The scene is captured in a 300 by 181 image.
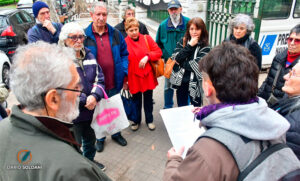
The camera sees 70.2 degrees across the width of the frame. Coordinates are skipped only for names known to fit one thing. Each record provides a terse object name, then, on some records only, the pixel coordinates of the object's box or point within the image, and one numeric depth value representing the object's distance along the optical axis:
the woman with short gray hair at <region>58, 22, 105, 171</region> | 2.31
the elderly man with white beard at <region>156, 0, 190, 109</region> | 3.65
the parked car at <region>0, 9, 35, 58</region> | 6.27
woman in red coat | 3.19
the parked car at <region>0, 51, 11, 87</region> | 5.49
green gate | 4.25
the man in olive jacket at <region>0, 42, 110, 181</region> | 0.99
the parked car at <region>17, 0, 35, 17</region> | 14.12
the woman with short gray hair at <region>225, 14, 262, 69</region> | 3.07
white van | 4.90
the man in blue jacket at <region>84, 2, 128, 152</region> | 2.81
